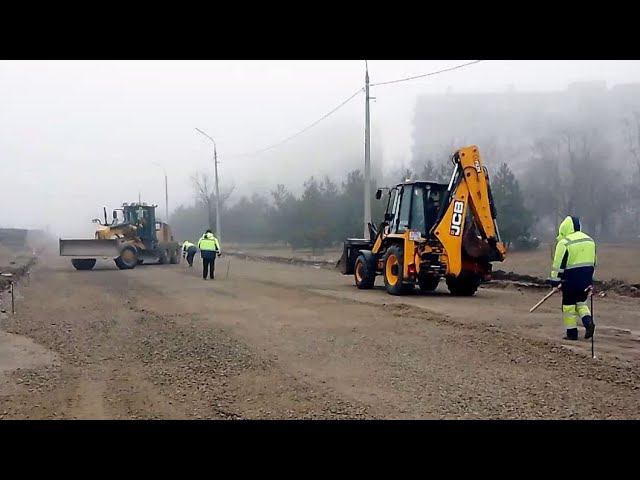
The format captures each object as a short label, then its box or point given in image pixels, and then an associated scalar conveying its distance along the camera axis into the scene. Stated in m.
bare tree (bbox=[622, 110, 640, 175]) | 44.28
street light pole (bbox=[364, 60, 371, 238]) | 24.38
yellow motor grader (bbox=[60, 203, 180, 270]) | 27.39
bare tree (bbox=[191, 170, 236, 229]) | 64.34
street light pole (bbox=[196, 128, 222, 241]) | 43.37
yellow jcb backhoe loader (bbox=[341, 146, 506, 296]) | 15.50
